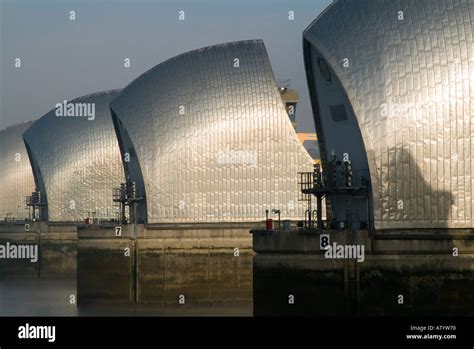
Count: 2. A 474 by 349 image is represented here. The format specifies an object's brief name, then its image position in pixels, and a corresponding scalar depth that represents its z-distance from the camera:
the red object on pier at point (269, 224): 75.25
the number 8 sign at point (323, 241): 69.94
